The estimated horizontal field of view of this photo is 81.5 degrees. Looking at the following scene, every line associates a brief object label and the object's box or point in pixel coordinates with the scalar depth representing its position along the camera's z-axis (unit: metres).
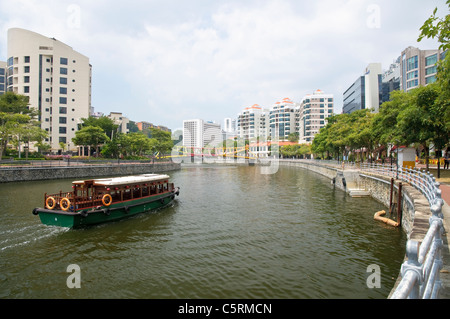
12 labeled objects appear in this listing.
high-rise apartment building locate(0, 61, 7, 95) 87.50
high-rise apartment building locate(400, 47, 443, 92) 59.84
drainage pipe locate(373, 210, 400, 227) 14.48
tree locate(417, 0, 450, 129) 6.75
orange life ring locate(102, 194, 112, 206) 15.59
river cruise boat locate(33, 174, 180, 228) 13.88
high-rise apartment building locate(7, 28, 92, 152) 61.44
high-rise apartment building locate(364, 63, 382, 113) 81.81
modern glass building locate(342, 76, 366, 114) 84.91
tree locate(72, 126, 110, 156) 53.06
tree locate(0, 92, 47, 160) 38.29
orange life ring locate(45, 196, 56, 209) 14.16
